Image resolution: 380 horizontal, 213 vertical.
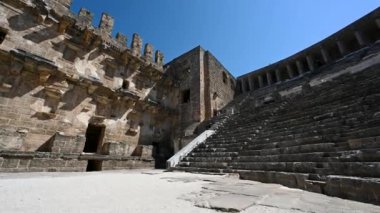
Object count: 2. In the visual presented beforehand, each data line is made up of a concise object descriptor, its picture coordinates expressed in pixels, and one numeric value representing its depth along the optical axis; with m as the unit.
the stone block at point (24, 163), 6.51
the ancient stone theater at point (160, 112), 4.64
